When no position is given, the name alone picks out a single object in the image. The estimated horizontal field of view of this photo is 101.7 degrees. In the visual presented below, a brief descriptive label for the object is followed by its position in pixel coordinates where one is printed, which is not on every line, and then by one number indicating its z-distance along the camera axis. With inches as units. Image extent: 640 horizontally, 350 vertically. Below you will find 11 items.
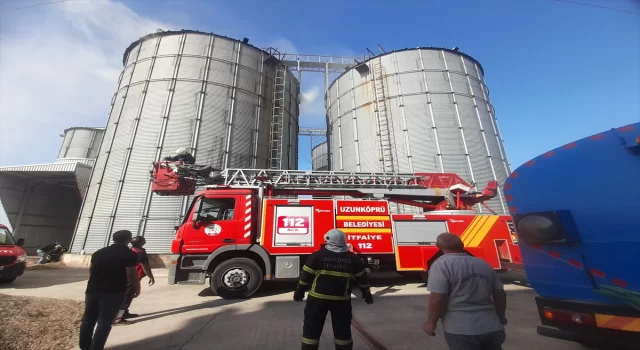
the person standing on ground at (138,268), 191.0
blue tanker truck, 97.3
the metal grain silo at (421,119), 676.1
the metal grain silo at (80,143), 975.0
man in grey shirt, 81.0
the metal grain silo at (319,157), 1159.0
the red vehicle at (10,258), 315.9
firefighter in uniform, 112.5
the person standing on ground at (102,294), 128.3
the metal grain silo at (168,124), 578.2
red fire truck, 270.5
